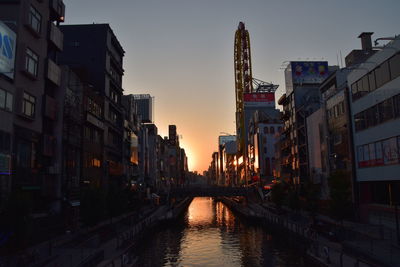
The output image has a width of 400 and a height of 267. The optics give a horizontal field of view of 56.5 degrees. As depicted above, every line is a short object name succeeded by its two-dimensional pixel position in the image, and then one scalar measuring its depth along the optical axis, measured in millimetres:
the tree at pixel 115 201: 52878
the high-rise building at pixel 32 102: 36469
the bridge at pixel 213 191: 97750
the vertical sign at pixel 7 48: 29844
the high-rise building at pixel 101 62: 70188
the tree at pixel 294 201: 63806
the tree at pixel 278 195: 73375
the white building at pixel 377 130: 38938
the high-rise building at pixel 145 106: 158750
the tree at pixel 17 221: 27906
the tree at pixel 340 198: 44031
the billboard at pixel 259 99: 181875
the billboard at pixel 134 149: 93569
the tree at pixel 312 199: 52750
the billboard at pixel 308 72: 90812
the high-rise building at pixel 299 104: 83250
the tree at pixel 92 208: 42344
